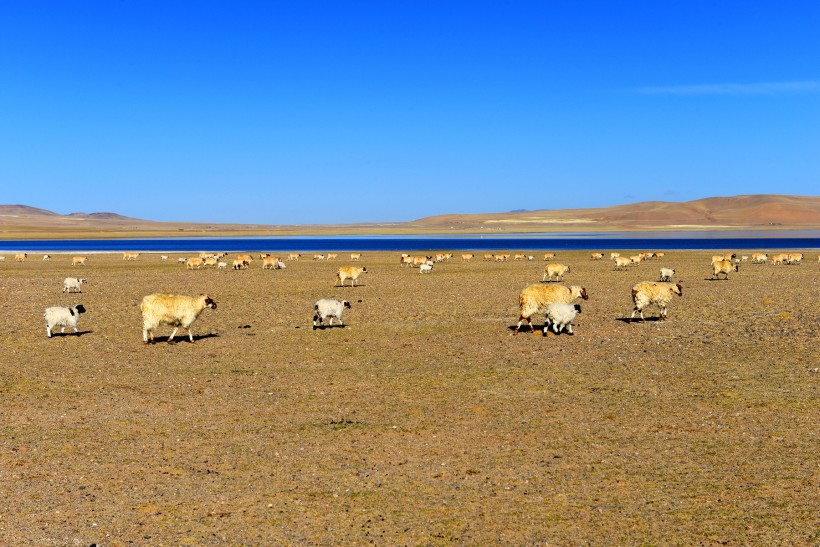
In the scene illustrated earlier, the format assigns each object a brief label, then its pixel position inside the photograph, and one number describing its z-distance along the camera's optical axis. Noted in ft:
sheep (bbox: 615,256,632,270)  176.65
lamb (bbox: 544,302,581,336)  70.64
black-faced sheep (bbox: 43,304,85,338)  72.43
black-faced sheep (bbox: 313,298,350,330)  77.77
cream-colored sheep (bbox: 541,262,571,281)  141.28
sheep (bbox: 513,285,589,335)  72.74
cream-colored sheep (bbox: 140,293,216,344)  67.46
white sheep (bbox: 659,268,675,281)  128.98
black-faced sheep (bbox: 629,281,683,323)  81.46
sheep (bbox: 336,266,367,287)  129.38
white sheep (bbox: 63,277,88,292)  120.06
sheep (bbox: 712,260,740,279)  139.54
